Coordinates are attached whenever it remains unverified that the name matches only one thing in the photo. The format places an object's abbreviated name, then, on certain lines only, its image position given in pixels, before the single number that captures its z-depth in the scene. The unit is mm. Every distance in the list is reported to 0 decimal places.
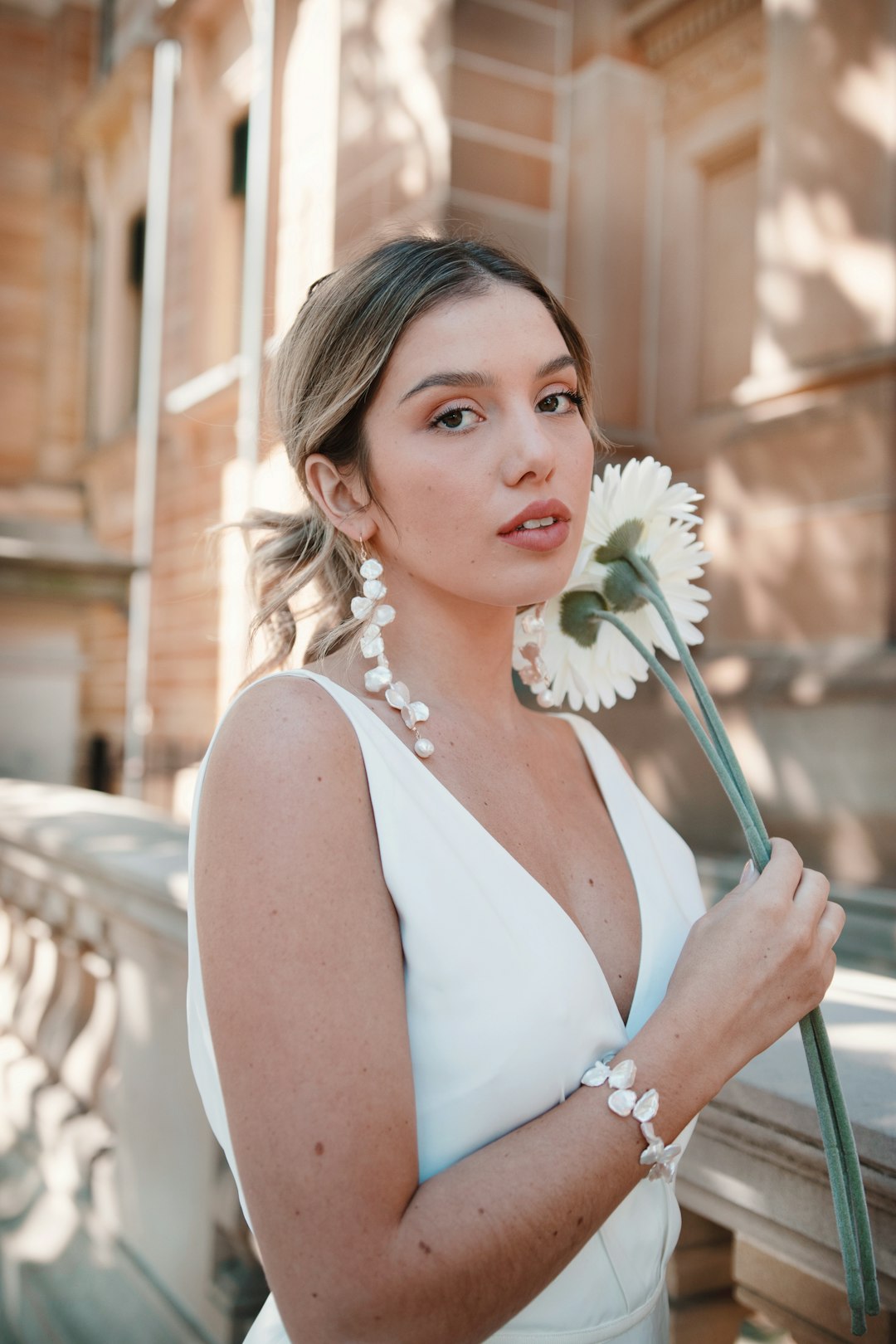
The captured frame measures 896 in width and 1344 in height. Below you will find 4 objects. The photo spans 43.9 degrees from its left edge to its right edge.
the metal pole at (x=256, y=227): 6629
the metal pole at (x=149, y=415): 8555
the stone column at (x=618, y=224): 4957
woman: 1059
